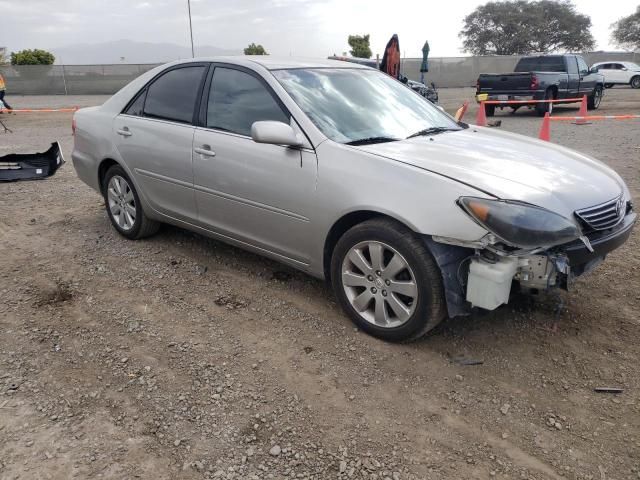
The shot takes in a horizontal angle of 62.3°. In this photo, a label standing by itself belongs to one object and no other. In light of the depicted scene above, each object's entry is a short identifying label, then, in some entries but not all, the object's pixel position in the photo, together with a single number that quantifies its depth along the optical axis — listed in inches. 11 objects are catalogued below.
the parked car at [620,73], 1145.4
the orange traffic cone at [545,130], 361.8
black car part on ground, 301.3
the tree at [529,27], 2188.7
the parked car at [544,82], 622.5
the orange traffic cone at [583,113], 540.4
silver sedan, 111.3
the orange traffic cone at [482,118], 506.5
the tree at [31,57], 1332.4
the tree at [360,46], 2097.7
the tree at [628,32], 2231.8
